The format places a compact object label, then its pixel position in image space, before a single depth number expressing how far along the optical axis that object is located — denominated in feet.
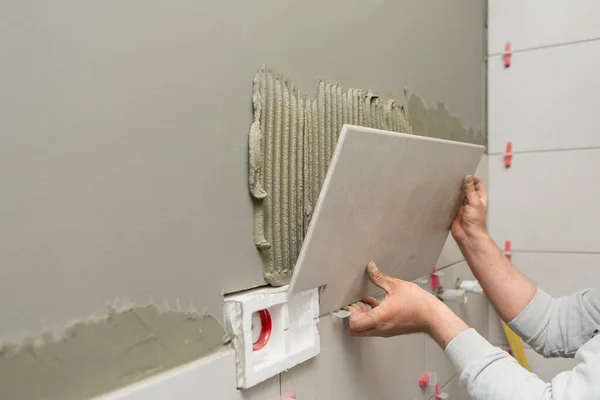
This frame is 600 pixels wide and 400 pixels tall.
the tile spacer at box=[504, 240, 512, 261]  5.69
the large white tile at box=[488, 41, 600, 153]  5.34
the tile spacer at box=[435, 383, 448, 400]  4.45
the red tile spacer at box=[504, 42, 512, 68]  5.68
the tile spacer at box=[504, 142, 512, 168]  5.68
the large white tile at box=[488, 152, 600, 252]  5.35
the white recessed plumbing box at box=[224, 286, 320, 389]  2.26
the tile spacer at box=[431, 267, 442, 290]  4.41
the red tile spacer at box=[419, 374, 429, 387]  4.22
